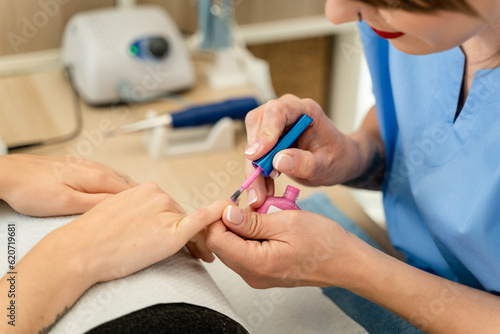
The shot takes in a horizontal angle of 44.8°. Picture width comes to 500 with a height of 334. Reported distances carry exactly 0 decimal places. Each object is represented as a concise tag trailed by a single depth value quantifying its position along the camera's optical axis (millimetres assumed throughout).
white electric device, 1242
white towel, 614
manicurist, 643
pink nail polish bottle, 764
